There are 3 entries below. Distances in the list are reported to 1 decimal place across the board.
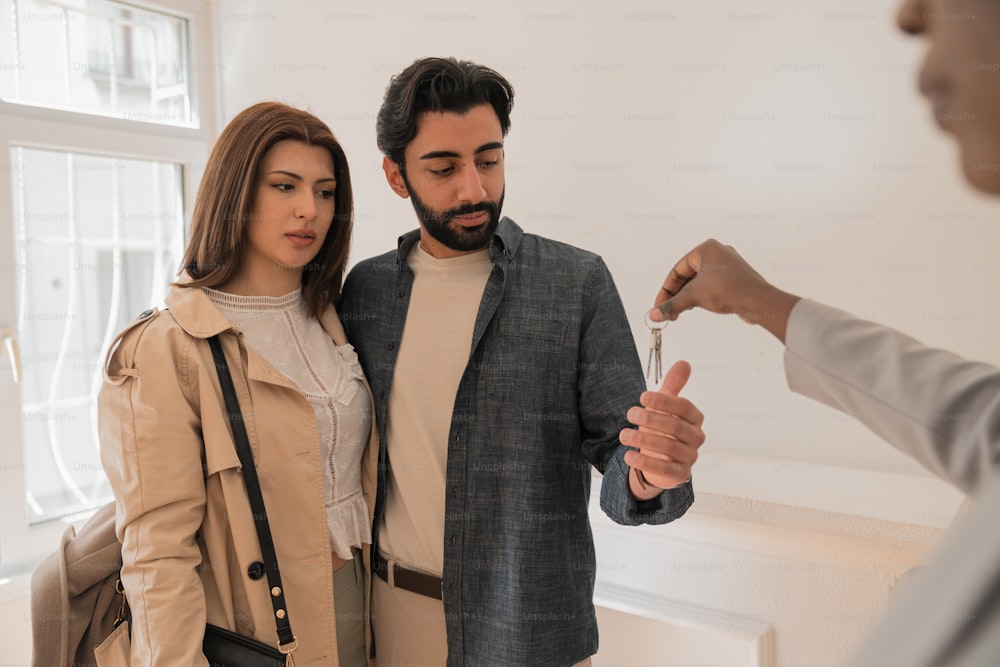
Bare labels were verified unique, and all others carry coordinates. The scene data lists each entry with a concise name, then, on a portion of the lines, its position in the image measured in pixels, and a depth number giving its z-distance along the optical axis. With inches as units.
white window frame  90.5
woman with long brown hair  45.5
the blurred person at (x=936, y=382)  16.0
